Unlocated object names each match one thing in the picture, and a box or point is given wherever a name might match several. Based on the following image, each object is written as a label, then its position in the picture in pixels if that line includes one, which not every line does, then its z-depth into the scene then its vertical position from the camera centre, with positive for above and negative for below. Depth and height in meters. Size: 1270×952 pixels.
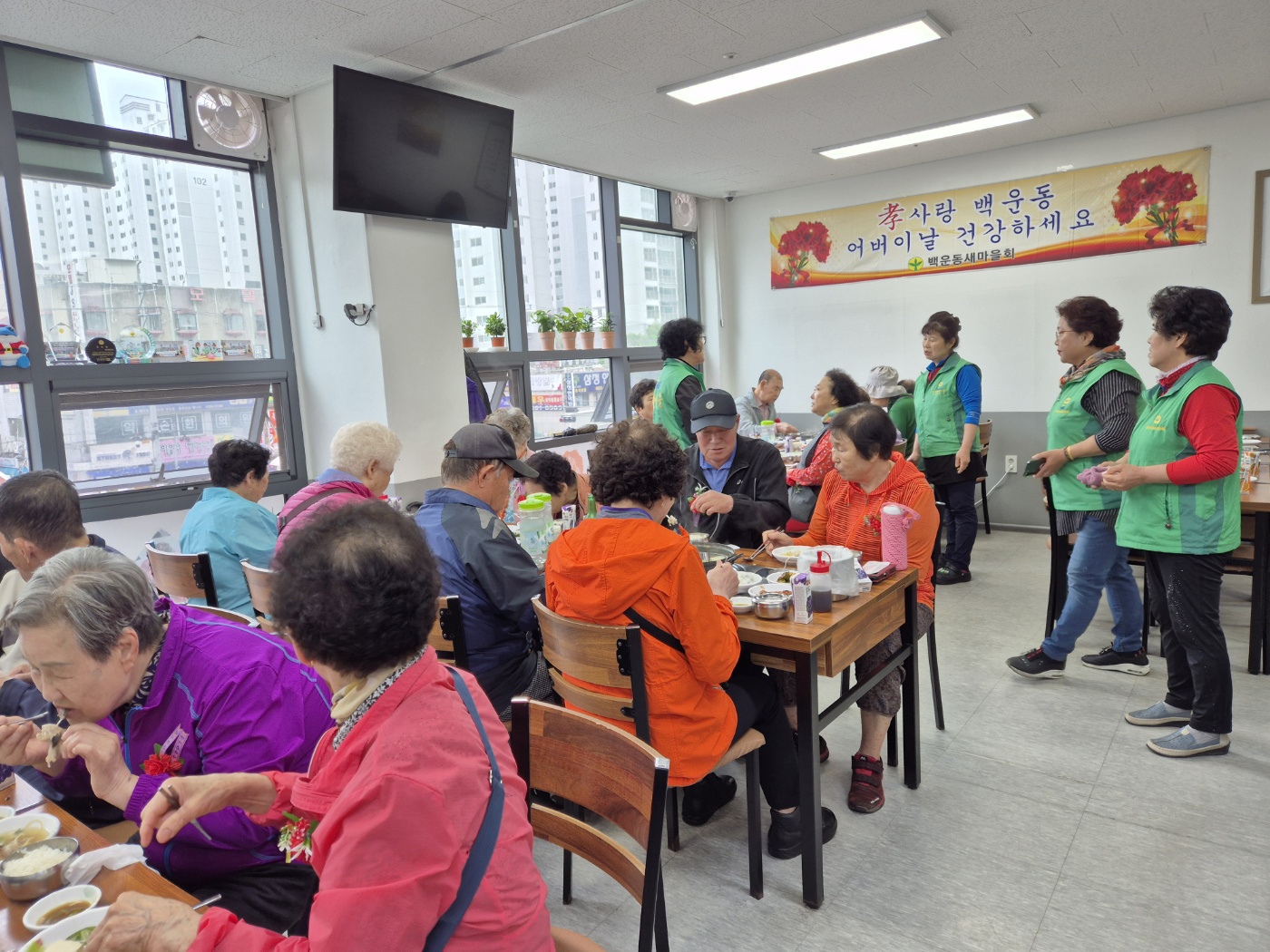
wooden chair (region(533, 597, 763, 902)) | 1.79 -0.68
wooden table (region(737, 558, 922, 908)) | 1.98 -0.76
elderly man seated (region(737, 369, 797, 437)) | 6.09 -0.29
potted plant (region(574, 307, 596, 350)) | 6.09 +0.33
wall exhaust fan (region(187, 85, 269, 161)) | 4.01 +1.38
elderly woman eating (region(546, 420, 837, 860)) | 1.80 -0.51
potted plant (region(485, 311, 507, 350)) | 5.30 +0.34
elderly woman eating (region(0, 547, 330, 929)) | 1.25 -0.52
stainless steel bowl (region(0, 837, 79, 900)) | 1.10 -0.67
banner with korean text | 5.40 +0.96
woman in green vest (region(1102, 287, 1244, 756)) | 2.53 -0.48
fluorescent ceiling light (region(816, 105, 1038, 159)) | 5.03 +1.48
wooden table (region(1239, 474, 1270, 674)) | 3.24 -1.04
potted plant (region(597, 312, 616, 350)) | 6.35 +0.32
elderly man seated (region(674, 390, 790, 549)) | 3.02 -0.45
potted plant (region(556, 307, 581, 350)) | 5.97 +0.35
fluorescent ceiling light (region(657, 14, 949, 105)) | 3.58 +1.46
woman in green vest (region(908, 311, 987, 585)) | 4.93 -0.49
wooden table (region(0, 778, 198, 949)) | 1.05 -0.69
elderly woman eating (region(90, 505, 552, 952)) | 0.86 -0.47
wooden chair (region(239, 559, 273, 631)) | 2.46 -0.61
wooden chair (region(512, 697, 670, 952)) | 1.28 -0.71
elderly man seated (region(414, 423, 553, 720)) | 2.18 -0.50
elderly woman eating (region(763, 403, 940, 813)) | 2.47 -0.52
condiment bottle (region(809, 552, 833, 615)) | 2.11 -0.60
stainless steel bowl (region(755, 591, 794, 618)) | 2.09 -0.63
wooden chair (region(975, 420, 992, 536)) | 5.92 -0.83
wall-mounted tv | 3.74 +1.16
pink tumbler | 2.39 -0.52
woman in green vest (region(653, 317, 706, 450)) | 4.68 -0.05
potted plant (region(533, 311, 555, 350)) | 5.79 +0.34
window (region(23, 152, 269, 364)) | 3.66 +0.57
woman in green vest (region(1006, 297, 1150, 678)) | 3.21 -0.51
